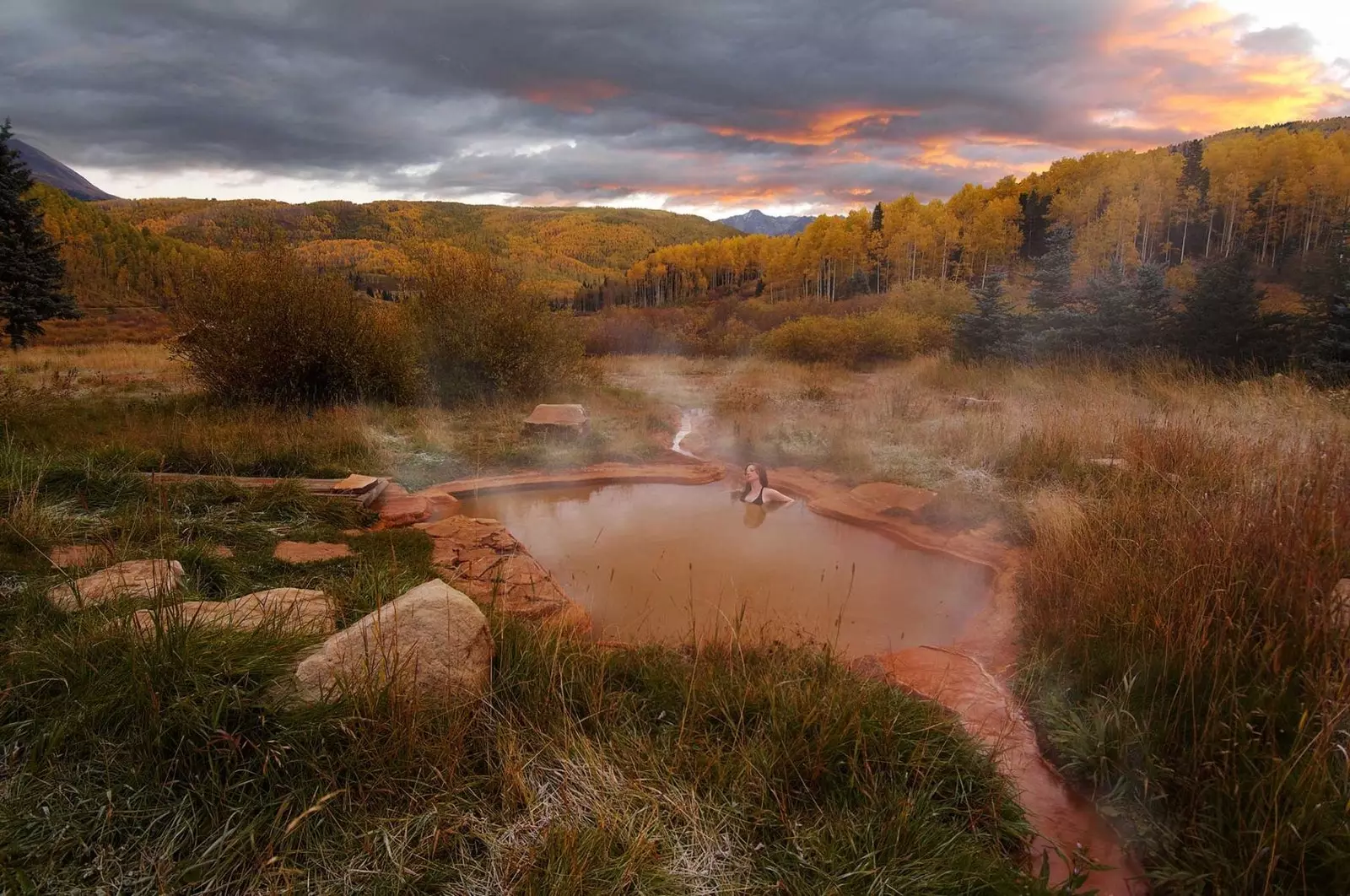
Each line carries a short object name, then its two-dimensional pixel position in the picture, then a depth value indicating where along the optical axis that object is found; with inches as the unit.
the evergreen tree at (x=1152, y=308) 431.5
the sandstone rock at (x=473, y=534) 195.3
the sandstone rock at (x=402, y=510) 219.5
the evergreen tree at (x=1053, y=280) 536.4
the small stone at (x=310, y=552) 167.5
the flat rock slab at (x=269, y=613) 99.8
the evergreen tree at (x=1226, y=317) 385.7
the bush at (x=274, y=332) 368.5
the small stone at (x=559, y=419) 342.3
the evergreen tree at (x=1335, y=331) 329.1
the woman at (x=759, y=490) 259.0
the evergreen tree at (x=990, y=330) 522.4
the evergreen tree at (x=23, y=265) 757.9
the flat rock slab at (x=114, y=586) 105.8
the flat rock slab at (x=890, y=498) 240.1
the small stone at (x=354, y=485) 223.8
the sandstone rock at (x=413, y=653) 87.0
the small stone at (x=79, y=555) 133.7
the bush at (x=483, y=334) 434.6
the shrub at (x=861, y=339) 662.5
